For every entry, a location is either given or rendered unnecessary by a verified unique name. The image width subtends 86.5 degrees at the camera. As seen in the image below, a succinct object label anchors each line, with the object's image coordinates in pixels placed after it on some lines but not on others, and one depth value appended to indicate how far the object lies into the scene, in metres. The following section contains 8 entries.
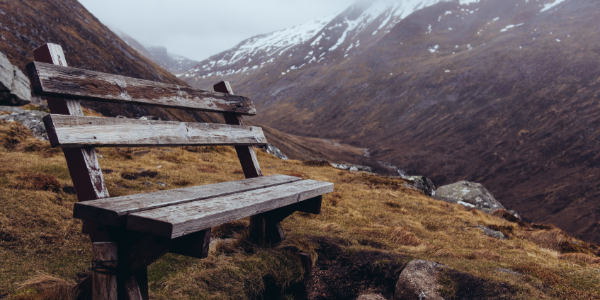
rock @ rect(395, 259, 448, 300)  3.60
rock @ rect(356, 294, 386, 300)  3.74
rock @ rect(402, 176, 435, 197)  19.78
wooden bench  2.27
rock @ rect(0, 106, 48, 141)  12.45
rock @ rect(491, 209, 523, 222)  13.89
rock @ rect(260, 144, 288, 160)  25.45
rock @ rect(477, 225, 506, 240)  9.61
